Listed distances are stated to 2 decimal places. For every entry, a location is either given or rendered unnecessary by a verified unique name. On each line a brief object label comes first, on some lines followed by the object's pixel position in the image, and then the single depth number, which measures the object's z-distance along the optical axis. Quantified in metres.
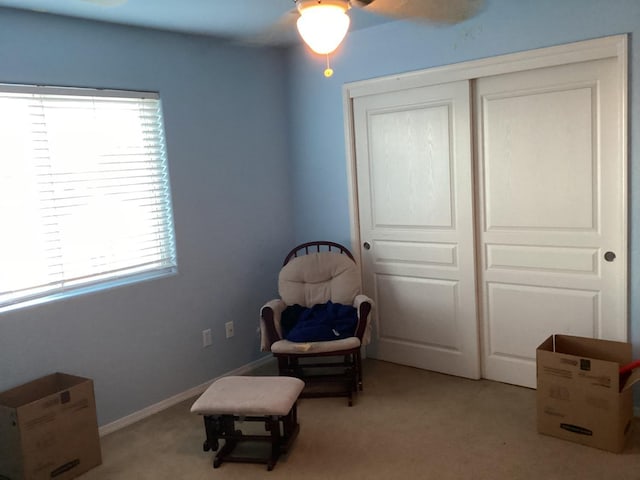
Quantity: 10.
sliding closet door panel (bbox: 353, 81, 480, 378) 3.54
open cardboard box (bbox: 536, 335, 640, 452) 2.64
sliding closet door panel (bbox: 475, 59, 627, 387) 2.97
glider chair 3.38
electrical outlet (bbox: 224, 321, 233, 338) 3.93
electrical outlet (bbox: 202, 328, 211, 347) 3.77
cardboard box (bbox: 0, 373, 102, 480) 2.52
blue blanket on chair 3.39
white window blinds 2.83
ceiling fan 2.03
